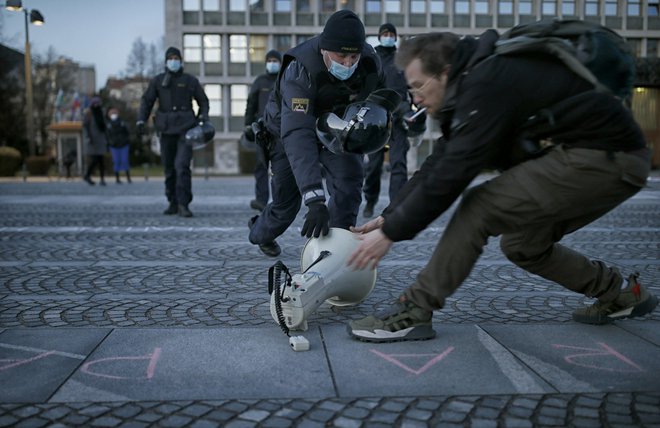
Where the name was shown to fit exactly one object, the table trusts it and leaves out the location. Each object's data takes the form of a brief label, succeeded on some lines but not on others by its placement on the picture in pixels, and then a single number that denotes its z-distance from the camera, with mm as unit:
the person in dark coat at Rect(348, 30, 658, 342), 2674
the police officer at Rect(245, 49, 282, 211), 9273
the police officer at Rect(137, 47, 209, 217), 9188
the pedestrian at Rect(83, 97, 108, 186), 17047
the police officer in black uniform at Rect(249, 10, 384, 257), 3980
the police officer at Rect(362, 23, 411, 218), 8367
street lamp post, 26031
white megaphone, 3311
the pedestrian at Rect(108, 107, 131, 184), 18578
